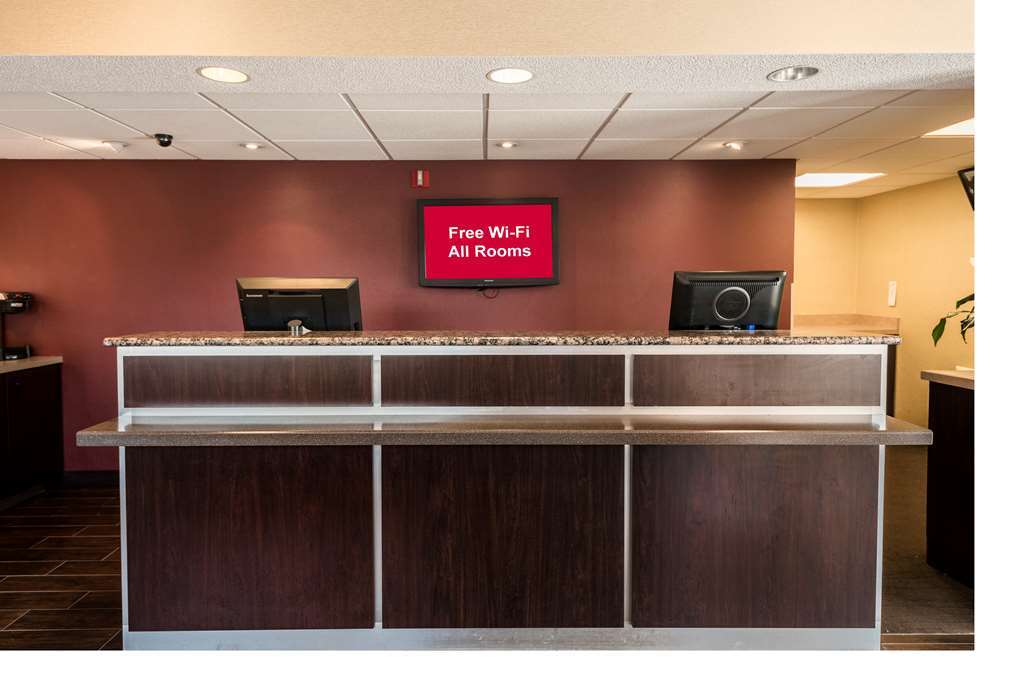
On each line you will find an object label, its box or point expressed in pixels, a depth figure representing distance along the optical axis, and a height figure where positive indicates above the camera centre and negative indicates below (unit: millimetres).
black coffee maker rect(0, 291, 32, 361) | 4984 +121
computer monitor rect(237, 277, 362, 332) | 3176 +102
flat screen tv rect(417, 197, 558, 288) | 5426 +655
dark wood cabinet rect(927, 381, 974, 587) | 3209 -791
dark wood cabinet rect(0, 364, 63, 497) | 4621 -748
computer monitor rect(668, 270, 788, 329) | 3111 +114
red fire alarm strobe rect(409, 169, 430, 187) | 5414 +1170
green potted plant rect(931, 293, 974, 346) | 3769 -20
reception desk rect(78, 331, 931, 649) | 2576 -759
